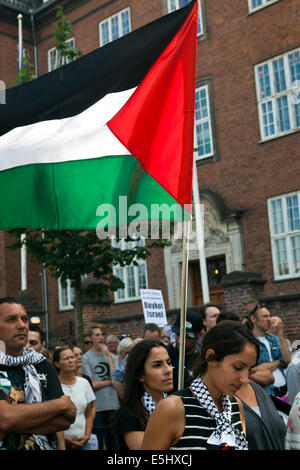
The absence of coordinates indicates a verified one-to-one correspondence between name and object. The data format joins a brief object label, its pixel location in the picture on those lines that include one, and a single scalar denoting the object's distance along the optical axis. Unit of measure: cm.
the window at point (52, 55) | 2627
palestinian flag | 516
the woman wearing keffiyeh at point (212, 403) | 301
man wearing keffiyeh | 360
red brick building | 1855
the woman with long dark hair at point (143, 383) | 416
